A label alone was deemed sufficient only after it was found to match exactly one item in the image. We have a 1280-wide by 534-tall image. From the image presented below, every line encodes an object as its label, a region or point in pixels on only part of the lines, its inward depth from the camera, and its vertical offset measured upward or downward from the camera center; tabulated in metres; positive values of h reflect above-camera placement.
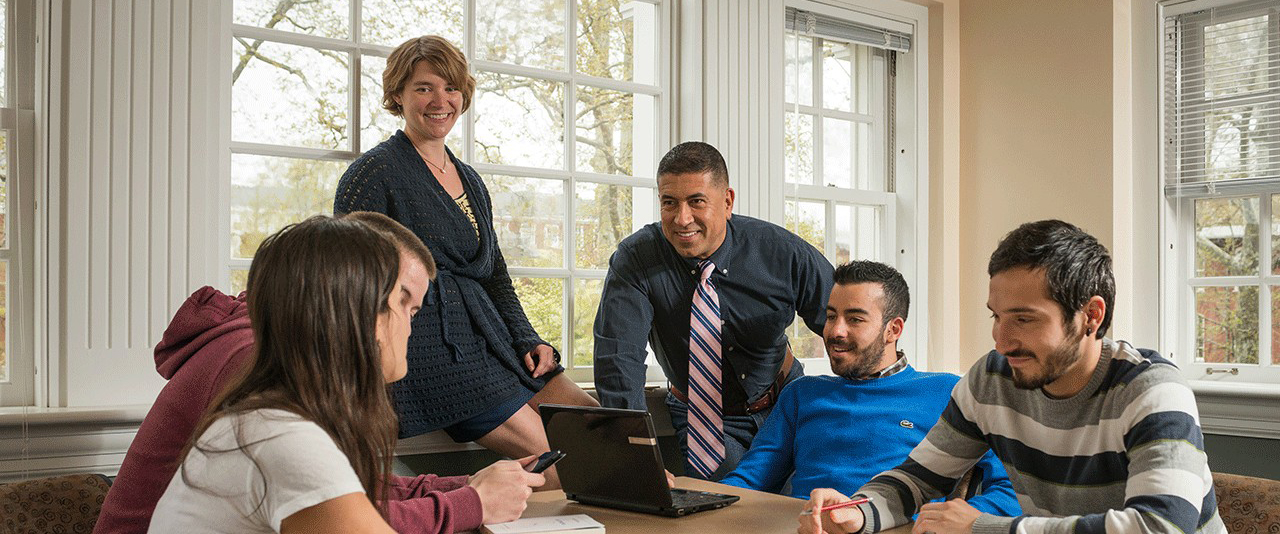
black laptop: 1.89 -0.32
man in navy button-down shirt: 3.07 -0.02
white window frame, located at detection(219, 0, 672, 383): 3.08 +0.46
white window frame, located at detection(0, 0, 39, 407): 2.72 +0.14
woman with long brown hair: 1.22 -0.14
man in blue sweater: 2.36 -0.27
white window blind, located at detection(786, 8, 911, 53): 4.22 +0.99
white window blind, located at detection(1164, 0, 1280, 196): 3.81 +0.65
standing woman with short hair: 2.75 -0.01
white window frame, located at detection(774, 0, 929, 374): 4.43 +0.48
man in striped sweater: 1.56 -0.21
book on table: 1.74 -0.39
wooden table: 1.79 -0.40
